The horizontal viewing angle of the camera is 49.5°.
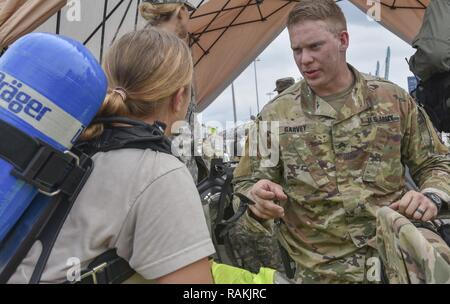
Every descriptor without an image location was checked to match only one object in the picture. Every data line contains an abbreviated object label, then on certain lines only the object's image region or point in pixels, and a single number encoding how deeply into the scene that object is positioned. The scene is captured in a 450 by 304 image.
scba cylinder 0.96
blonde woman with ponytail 0.99
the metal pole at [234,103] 22.57
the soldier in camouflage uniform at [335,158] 1.74
